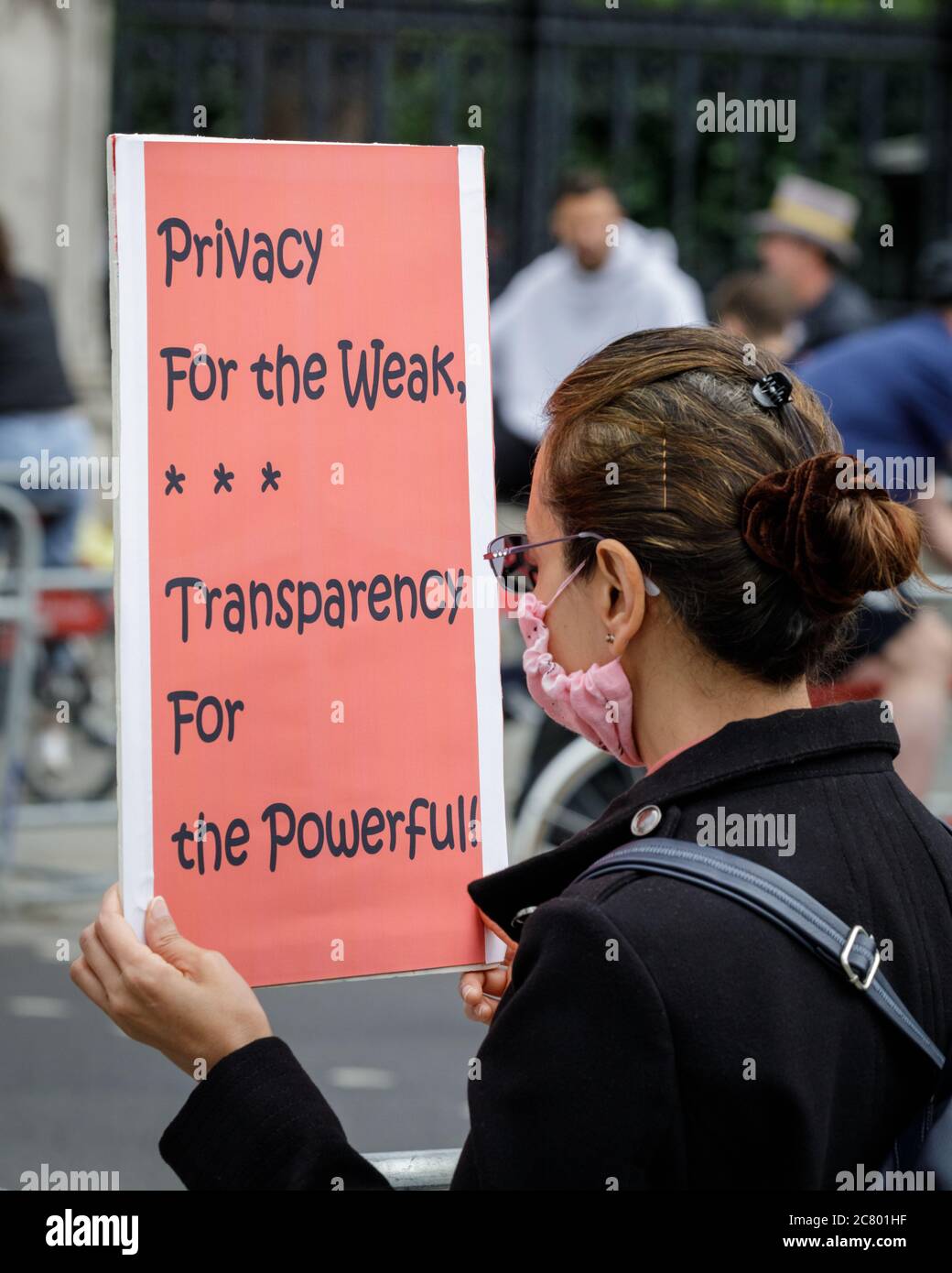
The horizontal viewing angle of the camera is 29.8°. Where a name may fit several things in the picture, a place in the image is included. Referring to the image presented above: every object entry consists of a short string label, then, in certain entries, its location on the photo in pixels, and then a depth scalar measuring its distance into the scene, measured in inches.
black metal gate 391.9
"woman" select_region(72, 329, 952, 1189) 57.7
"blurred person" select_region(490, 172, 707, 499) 299.0
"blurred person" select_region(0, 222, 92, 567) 275.3
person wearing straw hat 302.7
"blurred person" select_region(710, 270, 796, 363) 235.8
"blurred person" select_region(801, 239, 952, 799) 191.2
